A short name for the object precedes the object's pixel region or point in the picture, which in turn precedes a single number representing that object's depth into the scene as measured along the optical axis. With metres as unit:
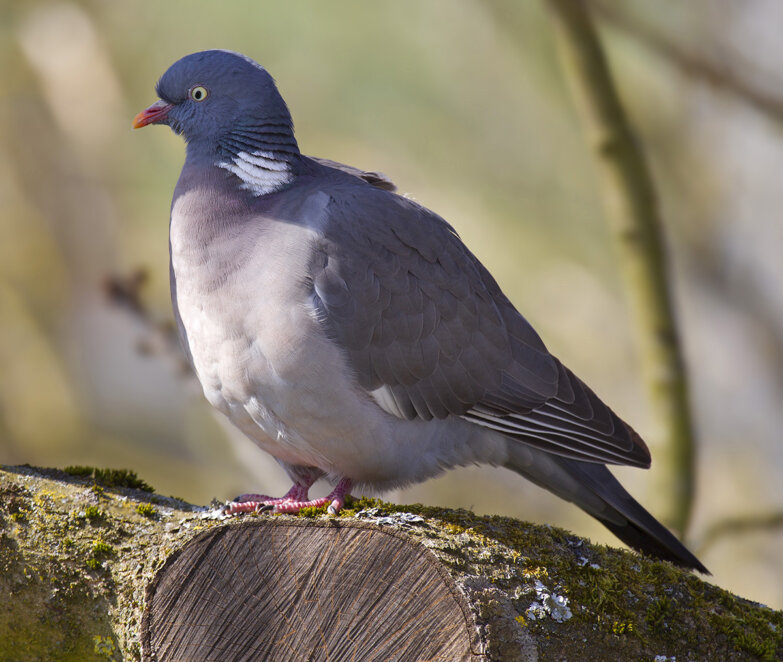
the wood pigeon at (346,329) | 6.55
